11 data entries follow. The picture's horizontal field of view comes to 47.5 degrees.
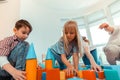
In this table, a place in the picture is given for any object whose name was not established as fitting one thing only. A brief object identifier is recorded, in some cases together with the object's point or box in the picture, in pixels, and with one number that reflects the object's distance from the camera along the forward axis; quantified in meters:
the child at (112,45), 0.92
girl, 0.82
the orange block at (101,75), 0.49
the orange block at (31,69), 0.41
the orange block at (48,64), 0.58
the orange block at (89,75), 0.47
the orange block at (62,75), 0.47
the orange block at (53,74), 0.42
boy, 0.52
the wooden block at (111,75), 0.45
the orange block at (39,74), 0.45
